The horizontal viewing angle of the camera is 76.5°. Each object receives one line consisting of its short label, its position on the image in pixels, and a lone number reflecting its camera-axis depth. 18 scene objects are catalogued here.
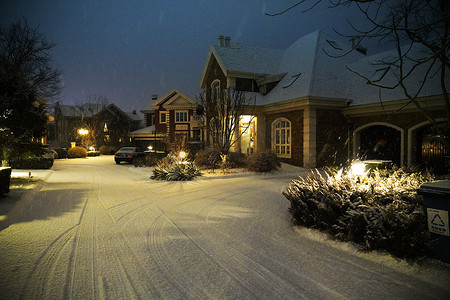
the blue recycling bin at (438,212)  3.77
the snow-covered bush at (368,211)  4.14
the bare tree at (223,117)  15.80
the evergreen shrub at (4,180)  8.52
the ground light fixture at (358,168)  6.53
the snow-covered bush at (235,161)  16.05
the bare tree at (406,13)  4.52
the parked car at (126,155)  22.95
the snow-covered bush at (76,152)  31.41
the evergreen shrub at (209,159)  16.31
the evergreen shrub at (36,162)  13.44
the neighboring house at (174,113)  34.66
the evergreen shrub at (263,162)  14.72
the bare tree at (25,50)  18.94
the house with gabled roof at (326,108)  14.02
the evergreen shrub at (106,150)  39.31
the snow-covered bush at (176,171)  12.66
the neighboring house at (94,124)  43.19
